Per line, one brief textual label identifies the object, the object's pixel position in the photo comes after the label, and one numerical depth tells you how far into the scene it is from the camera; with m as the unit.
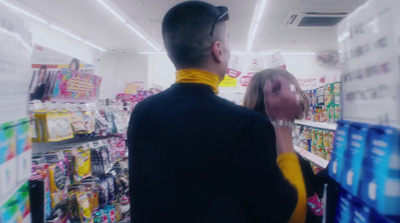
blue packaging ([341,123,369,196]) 0.75
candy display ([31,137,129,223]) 1.77
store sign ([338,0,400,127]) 0.65
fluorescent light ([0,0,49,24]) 7.06
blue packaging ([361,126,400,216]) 0.62
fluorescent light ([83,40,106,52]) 10.95
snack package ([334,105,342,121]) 2.24
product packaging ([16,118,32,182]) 0.94
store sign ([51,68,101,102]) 2.02
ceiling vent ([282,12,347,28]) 6.83
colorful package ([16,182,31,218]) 0.94
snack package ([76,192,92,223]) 2.14
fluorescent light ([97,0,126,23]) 6.73
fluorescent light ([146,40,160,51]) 10.41
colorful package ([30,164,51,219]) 1.64
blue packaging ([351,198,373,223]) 0.74
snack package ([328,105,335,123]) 2.33
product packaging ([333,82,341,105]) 2.29
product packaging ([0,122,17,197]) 0.80
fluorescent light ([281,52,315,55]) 11.88
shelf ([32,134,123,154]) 2.00
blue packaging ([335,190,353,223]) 0.84
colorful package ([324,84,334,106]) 2.40
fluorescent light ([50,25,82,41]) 9.07
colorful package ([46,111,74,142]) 1.75
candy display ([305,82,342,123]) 2.31
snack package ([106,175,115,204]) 2.63
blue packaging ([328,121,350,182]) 0.86
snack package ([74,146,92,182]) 2.07
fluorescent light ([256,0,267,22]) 6.41
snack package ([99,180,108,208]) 2.49
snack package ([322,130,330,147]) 2.49
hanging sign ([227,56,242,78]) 4.22
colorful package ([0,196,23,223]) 0.78
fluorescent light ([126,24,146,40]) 8.56
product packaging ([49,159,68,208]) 1.74
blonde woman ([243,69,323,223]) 0.94
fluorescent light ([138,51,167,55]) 12.11
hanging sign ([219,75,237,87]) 7.48
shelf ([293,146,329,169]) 2.36
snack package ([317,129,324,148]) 2.60
